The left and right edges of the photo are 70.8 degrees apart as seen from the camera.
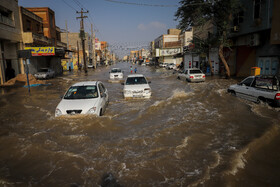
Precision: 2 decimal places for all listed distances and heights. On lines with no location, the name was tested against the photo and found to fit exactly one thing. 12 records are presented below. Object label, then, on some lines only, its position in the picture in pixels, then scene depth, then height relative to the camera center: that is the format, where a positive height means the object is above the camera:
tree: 19.59 +5.51
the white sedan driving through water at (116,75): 23.77 -0.95
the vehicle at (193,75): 19.31 -0.96
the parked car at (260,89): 8.08 -1.15
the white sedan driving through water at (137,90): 10.67 -1.28
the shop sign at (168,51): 63.71 +4.75
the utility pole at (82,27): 36.01 +7.36
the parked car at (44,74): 26.44 -0.69
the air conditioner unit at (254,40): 18.43 +2.29
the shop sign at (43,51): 23.42 +2.10
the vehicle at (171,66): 48.22 -0.03
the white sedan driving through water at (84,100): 6.93 -1.24
